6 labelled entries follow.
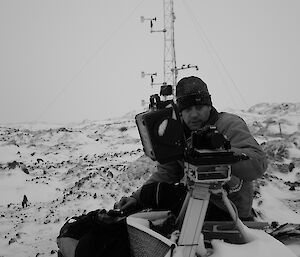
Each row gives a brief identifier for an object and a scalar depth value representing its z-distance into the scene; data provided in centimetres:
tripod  176
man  253
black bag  234
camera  163
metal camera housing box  163
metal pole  1582
